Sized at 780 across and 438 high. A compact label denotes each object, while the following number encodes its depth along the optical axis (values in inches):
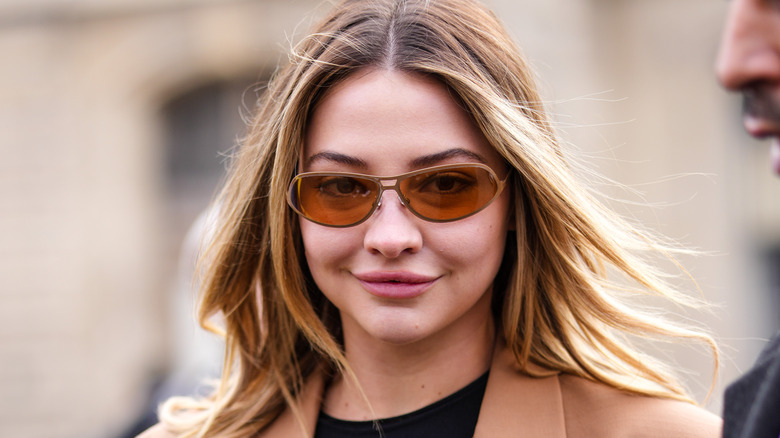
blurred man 71.5
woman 79.1
